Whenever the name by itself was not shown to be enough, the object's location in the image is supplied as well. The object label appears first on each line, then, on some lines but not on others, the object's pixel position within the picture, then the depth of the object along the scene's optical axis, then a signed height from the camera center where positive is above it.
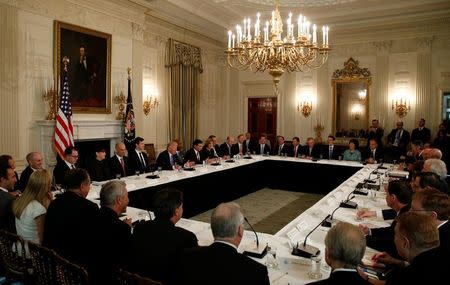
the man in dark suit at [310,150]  9.18 -0.60
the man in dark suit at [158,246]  2.13 -0.72
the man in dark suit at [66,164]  5.29 -0.58
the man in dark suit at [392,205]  2.81 -0.67
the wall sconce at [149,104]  9.18 +0.57
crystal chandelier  5.66 +1.26
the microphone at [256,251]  2.64 -0.92
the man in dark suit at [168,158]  7.10 -0.63
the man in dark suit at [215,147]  8.77 -0.52
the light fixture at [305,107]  11.51 +0.64
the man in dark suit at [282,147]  9.72 -0.54
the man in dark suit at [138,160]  6.74 -0.65
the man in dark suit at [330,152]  9.07 -0.64
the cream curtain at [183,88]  9.96 +1.11
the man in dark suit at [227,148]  9.52 -0.57
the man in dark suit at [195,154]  7.95 -0.62
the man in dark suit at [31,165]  4.87 -0.54
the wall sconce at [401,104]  10.26 +0.67
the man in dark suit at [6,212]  3.08 -0.75
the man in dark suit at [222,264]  1.74 -0.68
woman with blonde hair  2.83 -0.65
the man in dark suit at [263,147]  9.98 -0.56
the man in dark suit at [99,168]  5.83 -0.70
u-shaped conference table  2.85 -0.94
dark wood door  12.27 +0.33
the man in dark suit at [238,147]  9.72 -0.55
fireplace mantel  6.62 -0.14
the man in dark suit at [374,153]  8.34 -0.63
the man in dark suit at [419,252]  1.74 -0.63
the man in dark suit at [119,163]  6.25 -0.65
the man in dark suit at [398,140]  9.80 -0.35
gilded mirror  10.83 +0.83
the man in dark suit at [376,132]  10.23 -0.13
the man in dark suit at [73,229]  2.52 -0.73
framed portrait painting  6.88 +1.23
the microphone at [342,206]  3.41 -0.88
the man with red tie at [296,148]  9.48 -0.56
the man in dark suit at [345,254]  1.67 -0.60
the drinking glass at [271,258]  2.50 -0.95
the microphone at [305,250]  2.62 -0.91
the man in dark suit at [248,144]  10.28 -0.50
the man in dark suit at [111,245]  2.50 -0.83
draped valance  9.85 +2.04
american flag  6.45 +0.04
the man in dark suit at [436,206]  2.49 -0.54
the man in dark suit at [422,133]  9.67 -0.14
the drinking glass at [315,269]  2.32 -0.95
